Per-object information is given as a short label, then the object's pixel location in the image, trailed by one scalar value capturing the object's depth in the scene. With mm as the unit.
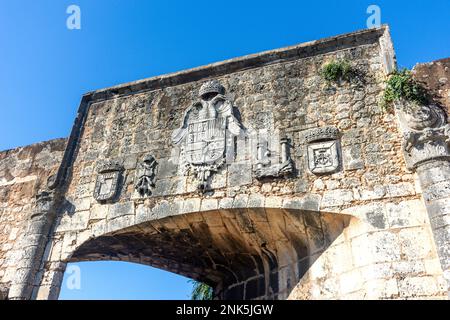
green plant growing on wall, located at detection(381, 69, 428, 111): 4887
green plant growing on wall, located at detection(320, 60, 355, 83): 5594
